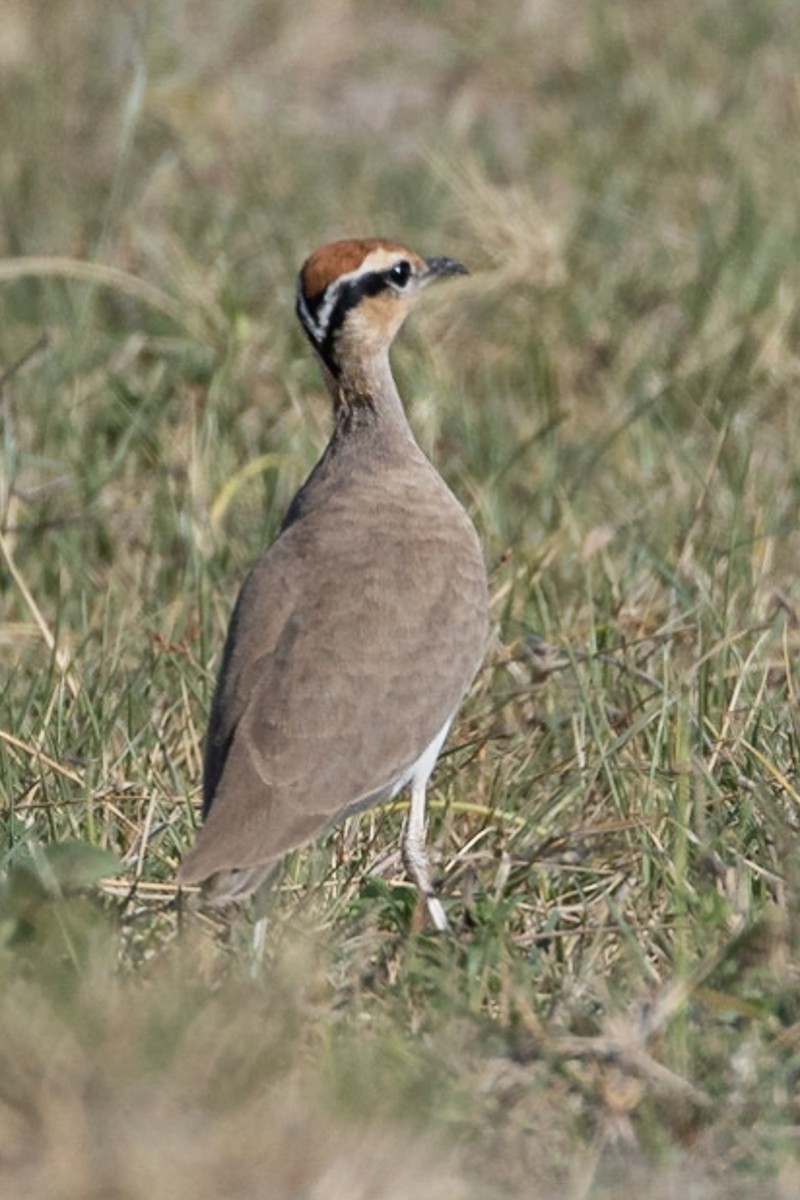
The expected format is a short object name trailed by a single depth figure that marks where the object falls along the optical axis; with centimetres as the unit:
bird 862
